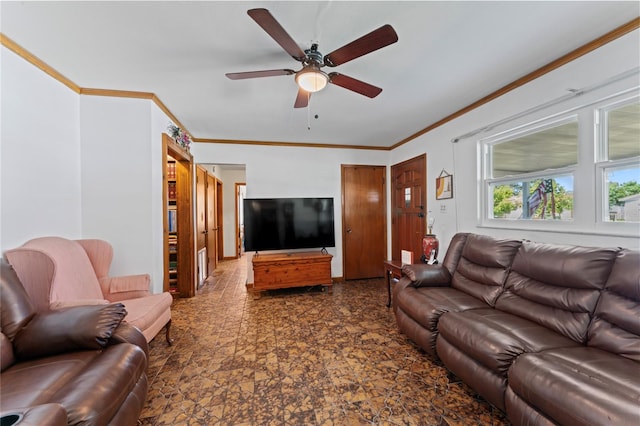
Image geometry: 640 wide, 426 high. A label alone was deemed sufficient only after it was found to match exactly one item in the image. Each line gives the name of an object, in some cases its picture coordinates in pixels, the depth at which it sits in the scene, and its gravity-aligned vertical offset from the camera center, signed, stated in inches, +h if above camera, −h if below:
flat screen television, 152.0 -8.1
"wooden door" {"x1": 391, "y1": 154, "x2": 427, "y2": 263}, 150.2 +2.4
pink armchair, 63.7 -20.4
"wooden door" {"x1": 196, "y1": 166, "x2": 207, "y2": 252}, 158.5 +2.7
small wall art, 126.8 +12.3
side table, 120.1 -31.0
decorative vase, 118.9 -19.3
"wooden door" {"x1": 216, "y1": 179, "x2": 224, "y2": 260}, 231.8 -7.3
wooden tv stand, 143.5 -35.7
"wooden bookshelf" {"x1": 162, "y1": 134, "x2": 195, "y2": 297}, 141.3 -7.7
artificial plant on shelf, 120.2 +38.9
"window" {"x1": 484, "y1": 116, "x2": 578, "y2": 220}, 82.9 +13.6
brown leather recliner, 40.9 -29.9
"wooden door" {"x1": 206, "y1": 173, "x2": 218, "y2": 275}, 189.9 -11.2
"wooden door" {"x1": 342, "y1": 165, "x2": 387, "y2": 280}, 176.9 -8.0
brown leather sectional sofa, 42.6 -30.3
